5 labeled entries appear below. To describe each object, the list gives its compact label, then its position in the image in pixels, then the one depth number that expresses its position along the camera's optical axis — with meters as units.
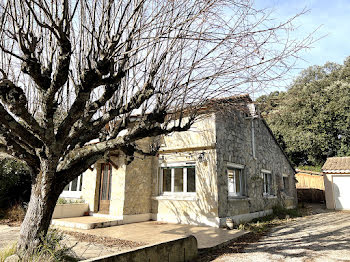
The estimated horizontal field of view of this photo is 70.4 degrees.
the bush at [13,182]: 10.80
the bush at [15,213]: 9.74
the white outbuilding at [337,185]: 16.27
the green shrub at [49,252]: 3.89
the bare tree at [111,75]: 3.44
